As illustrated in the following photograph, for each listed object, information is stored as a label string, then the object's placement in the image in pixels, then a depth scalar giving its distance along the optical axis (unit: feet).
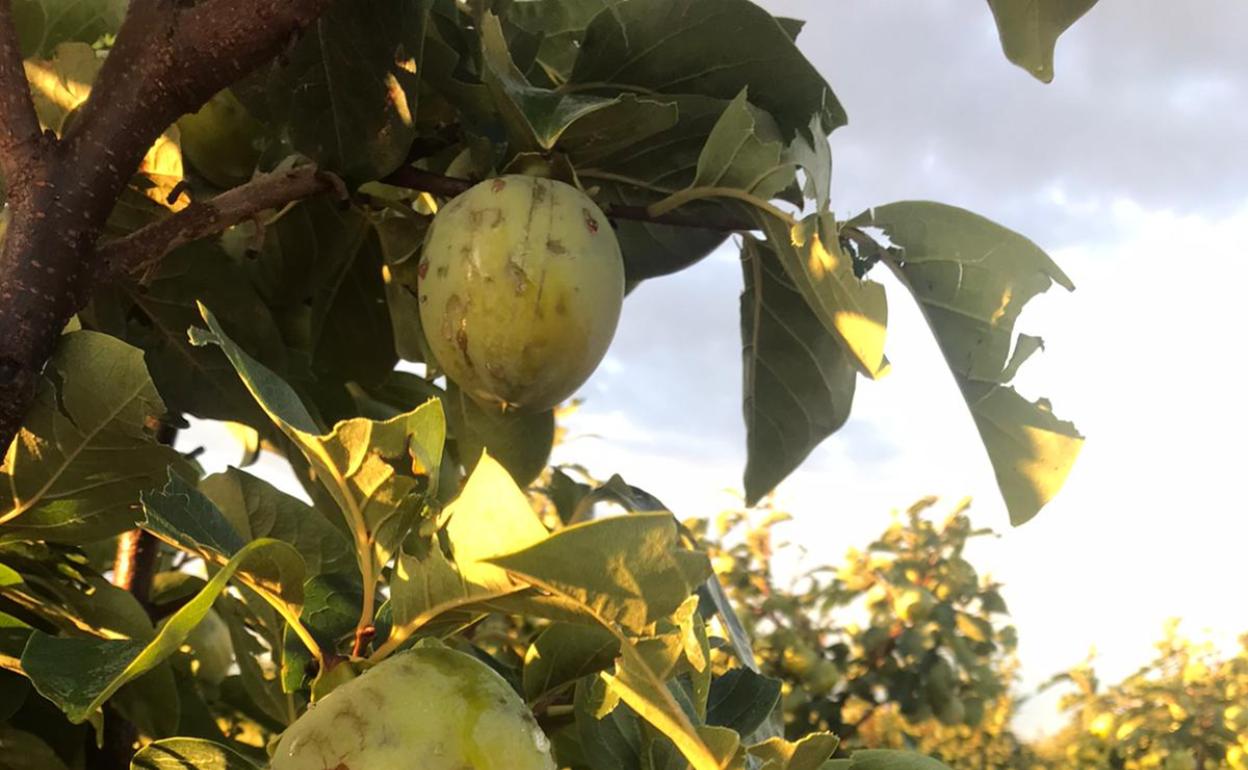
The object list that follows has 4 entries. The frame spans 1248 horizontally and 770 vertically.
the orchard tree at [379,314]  1.53
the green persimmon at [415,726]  1.38
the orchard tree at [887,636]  9.48
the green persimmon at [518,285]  1.91
